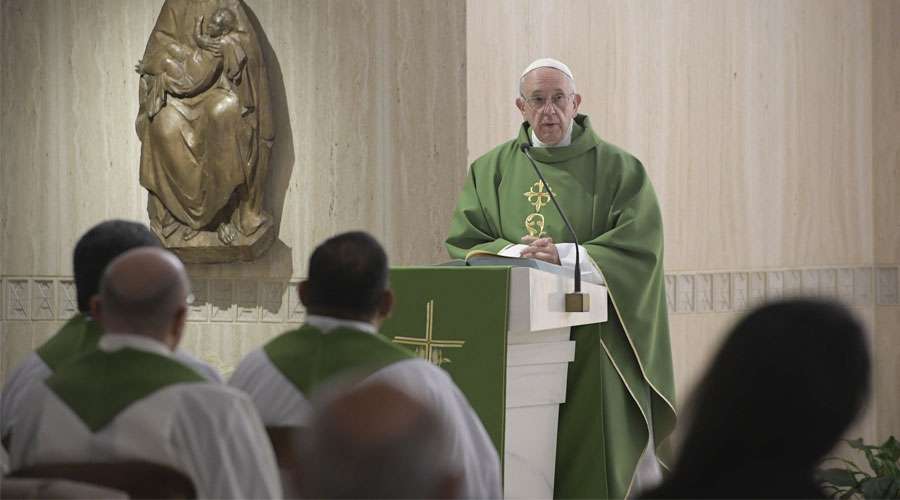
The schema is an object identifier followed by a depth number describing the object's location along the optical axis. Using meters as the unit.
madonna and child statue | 15.17
